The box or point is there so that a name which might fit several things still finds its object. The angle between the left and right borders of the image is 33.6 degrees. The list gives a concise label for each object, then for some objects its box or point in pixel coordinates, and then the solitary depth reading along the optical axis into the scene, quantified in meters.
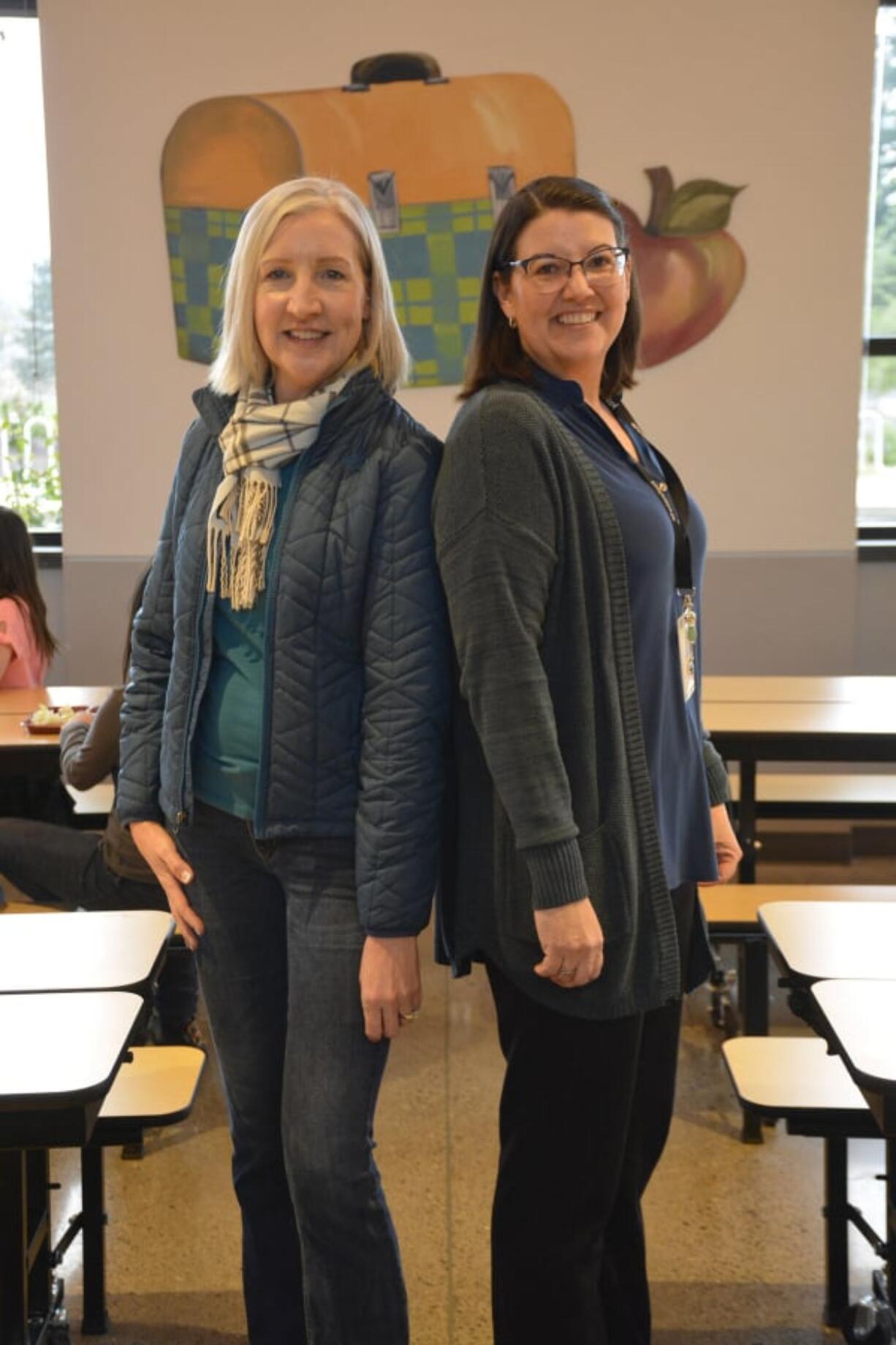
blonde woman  1.50
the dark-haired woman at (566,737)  1.41
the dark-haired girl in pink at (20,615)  3.89
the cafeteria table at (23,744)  3.32
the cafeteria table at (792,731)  3.34
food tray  3.41
